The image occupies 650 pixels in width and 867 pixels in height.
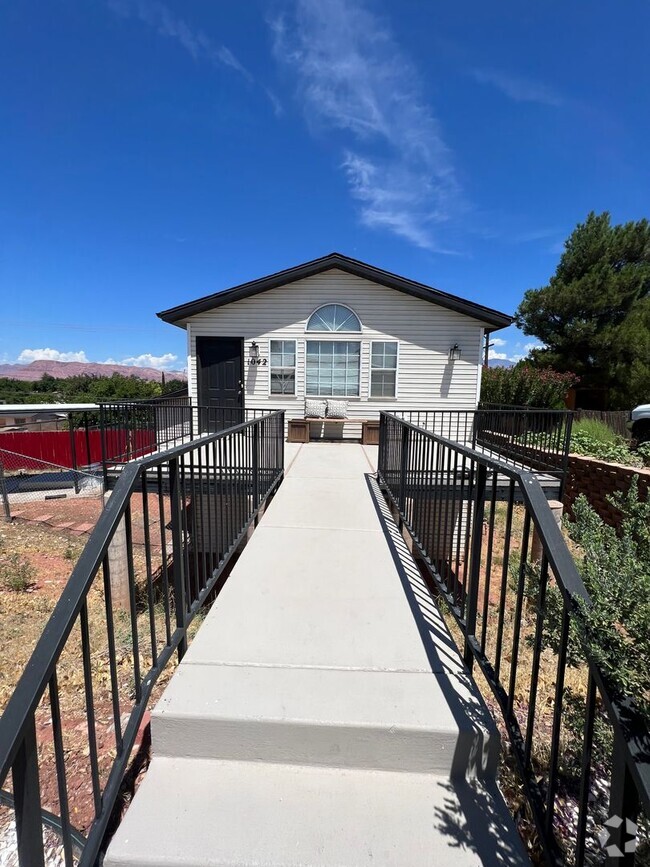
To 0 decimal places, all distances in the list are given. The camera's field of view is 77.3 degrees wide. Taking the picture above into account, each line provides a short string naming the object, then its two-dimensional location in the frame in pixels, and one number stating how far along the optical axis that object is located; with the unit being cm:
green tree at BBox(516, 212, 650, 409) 1638
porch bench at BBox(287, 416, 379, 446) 872
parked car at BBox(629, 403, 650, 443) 918
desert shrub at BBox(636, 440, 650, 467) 672
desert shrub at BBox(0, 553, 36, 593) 492
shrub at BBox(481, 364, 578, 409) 1338
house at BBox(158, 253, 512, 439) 880
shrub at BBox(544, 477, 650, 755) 93
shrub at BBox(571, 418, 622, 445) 890
